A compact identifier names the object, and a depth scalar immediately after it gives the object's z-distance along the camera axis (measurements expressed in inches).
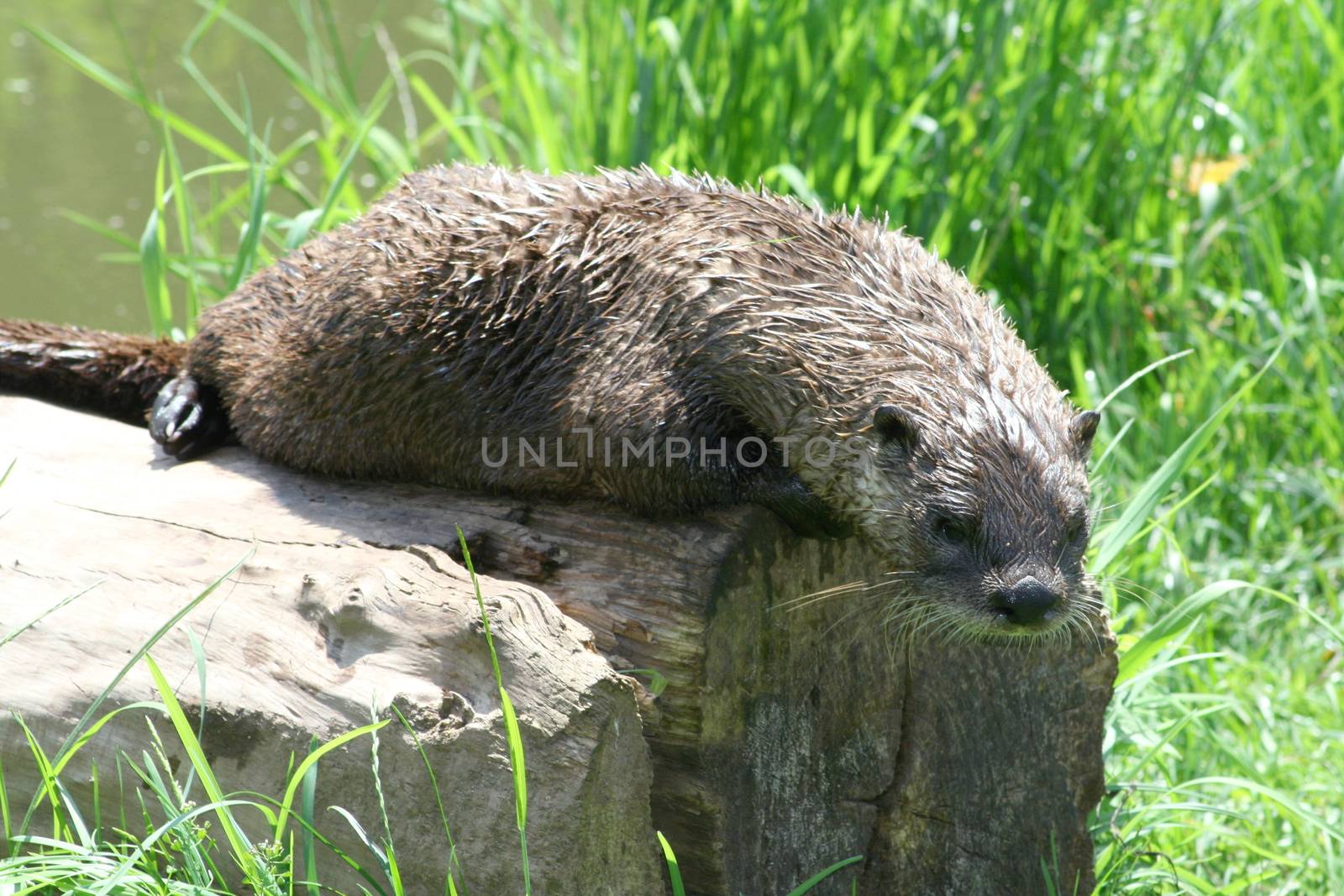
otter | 187.6
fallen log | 170.1
